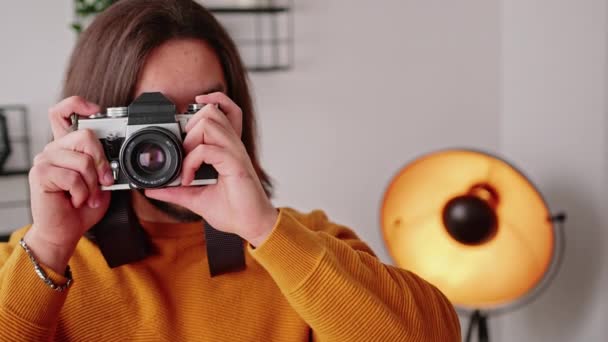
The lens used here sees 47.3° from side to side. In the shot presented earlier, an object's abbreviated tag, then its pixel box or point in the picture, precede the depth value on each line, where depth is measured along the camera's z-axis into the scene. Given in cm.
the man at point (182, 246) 81
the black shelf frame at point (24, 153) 156
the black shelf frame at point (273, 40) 173
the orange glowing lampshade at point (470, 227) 149
